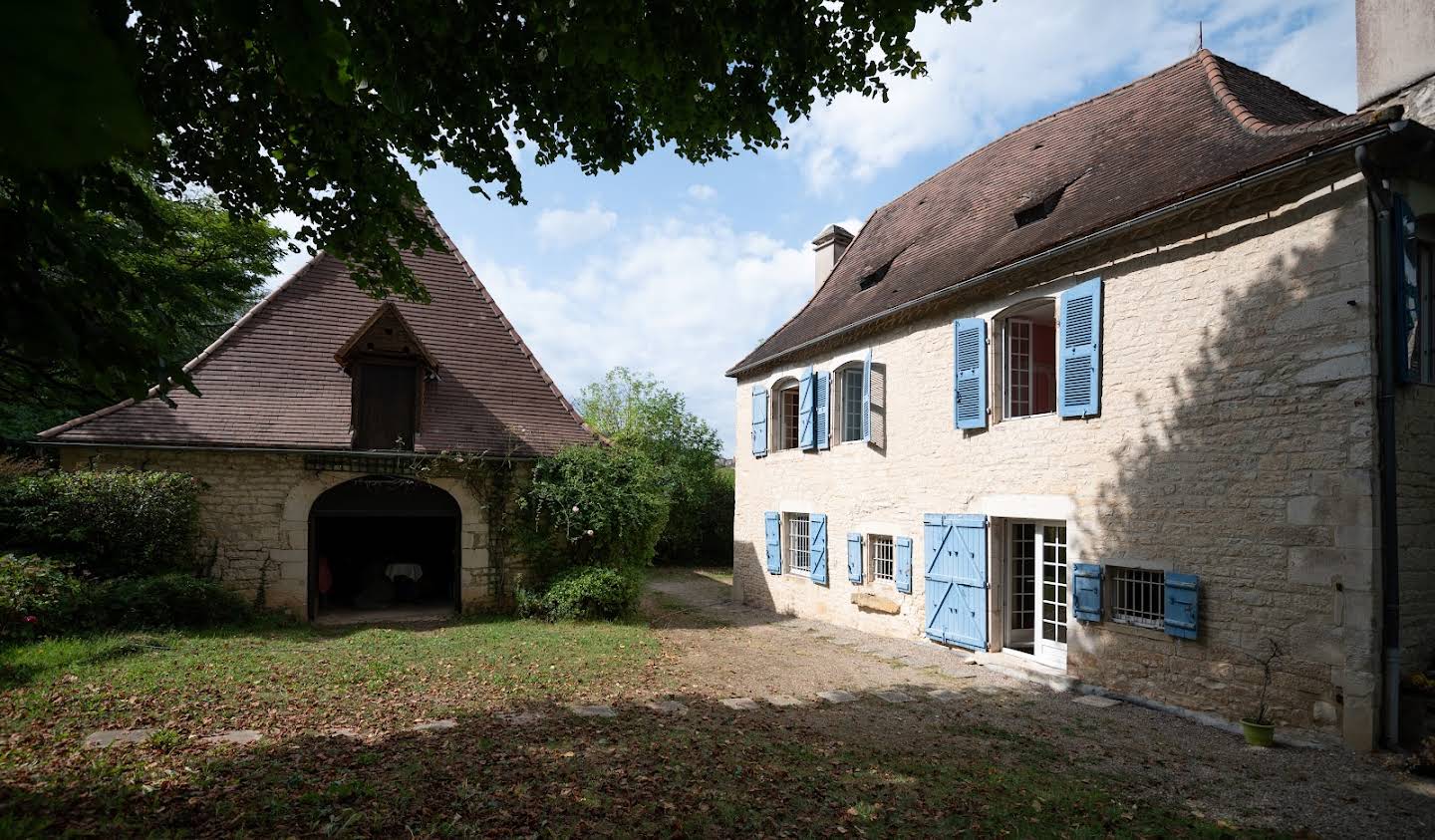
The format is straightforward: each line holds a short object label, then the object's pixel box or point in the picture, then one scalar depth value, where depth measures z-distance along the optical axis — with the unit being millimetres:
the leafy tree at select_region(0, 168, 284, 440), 2049
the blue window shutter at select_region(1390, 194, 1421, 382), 6273
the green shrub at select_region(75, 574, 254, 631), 8719
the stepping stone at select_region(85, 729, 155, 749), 5195
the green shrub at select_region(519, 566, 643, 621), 11562
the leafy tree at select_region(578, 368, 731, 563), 23156
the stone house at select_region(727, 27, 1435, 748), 6281
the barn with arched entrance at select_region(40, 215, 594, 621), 10727
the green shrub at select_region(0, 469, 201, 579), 9156
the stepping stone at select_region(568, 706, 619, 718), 6512
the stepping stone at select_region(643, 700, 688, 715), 6793
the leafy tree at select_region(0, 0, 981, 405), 3818
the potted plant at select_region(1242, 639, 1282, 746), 6270
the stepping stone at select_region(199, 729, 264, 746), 5418
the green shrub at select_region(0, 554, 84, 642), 7930
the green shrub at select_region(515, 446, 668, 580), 11875
